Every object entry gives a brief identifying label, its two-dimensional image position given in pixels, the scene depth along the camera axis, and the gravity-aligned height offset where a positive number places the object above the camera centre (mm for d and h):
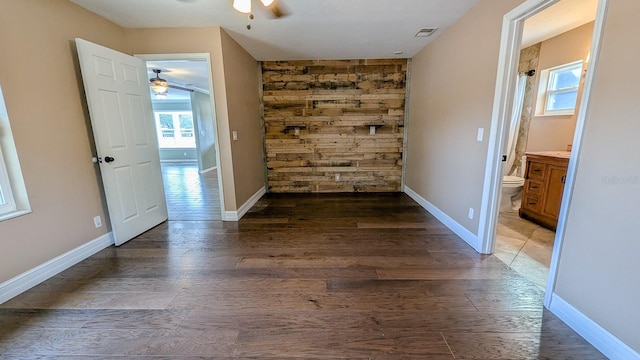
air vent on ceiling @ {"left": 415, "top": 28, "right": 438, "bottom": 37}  3059 +1213
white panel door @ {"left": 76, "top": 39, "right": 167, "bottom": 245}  2416 -18
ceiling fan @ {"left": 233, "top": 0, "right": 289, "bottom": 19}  1916 +1186
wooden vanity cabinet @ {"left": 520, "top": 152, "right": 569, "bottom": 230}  2830 -726
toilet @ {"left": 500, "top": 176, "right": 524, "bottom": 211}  3619 -958
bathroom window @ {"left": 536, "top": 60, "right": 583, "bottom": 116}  3421 +541
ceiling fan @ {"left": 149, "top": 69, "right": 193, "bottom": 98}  4914 +982
